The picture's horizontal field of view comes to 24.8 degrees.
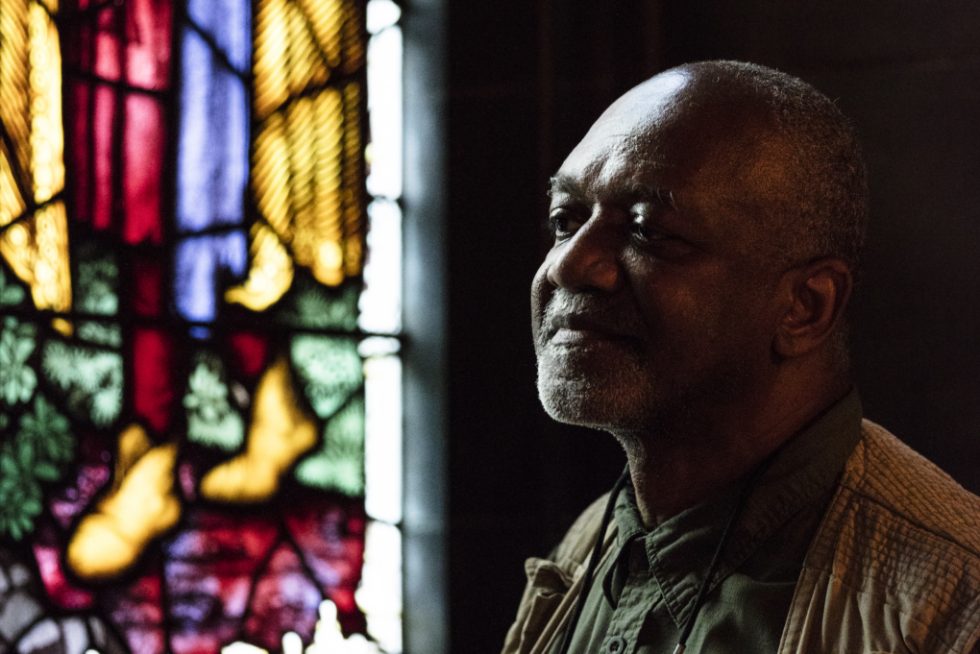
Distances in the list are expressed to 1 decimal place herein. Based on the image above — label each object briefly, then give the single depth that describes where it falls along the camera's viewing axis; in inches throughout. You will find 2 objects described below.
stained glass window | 73.5
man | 51.7
